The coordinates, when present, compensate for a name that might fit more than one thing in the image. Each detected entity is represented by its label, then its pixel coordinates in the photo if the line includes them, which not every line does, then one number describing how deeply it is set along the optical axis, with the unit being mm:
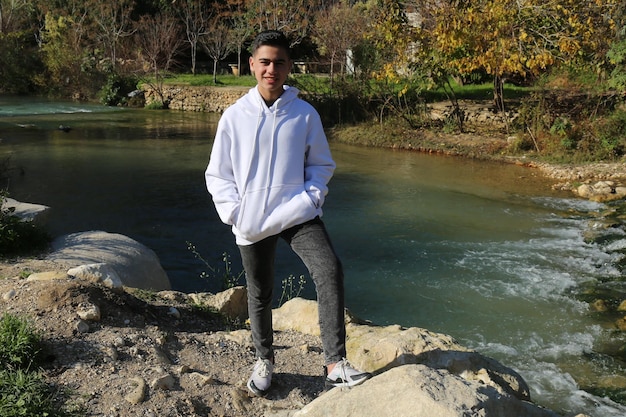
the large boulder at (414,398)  2285
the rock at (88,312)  3633
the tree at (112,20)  31547
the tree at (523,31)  14297
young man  2836
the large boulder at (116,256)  5828
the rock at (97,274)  4766
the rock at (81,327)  3496
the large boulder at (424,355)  3424
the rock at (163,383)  3004
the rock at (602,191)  11602
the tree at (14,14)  35125
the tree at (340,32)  22938
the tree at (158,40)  30531
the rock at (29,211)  6680
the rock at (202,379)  3152
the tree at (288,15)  28344
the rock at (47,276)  4380
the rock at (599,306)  6691
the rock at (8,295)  3863
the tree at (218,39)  30027
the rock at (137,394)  2858
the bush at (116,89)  27953
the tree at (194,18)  31344
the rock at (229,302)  4715
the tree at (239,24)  29656
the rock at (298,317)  4238
